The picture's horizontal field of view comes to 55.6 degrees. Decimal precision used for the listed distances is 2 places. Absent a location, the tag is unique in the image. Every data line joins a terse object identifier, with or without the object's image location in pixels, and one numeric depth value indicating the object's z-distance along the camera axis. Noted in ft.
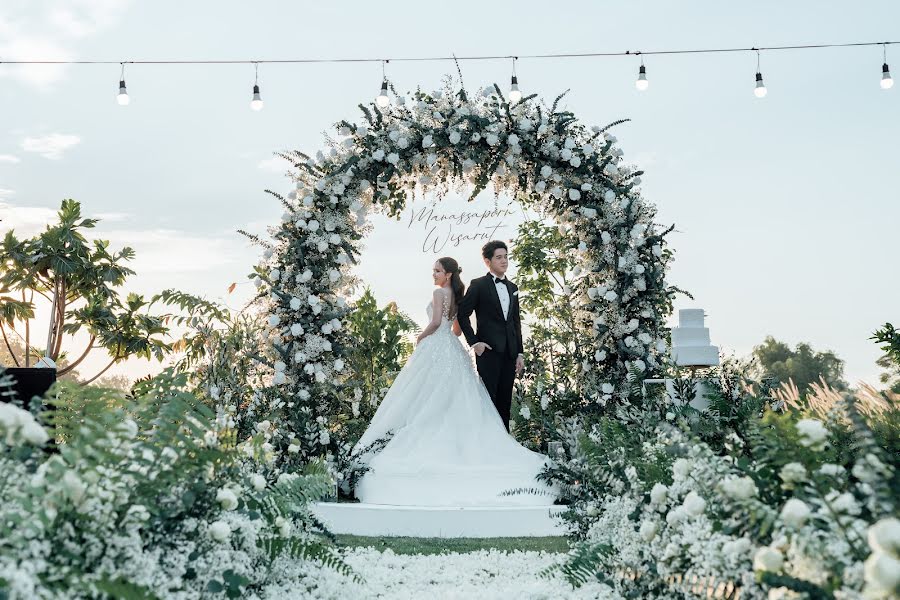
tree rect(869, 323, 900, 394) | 19.72
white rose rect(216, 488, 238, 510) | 10.02
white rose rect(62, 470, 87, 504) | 8.04
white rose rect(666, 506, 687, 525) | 9.39
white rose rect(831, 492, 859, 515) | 7.19
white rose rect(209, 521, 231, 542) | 9.67
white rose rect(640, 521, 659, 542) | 10.43
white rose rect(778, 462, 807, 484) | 7.83
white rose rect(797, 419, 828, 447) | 7.50
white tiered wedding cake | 24.30
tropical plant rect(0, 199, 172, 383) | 48.26
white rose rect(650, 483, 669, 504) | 10.29
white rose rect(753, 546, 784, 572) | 7.18
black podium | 17.17
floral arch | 30.66
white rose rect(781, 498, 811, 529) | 7.07
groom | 29.04
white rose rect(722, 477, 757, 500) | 7.98
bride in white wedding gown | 24.79
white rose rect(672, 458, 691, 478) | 9.66
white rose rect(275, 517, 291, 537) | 11.80
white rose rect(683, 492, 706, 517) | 8.65
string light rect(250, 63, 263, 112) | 32.99
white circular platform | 22.53
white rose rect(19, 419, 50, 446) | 7.83
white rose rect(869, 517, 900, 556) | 5.50
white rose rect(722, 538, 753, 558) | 8.02
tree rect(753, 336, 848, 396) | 98.58
